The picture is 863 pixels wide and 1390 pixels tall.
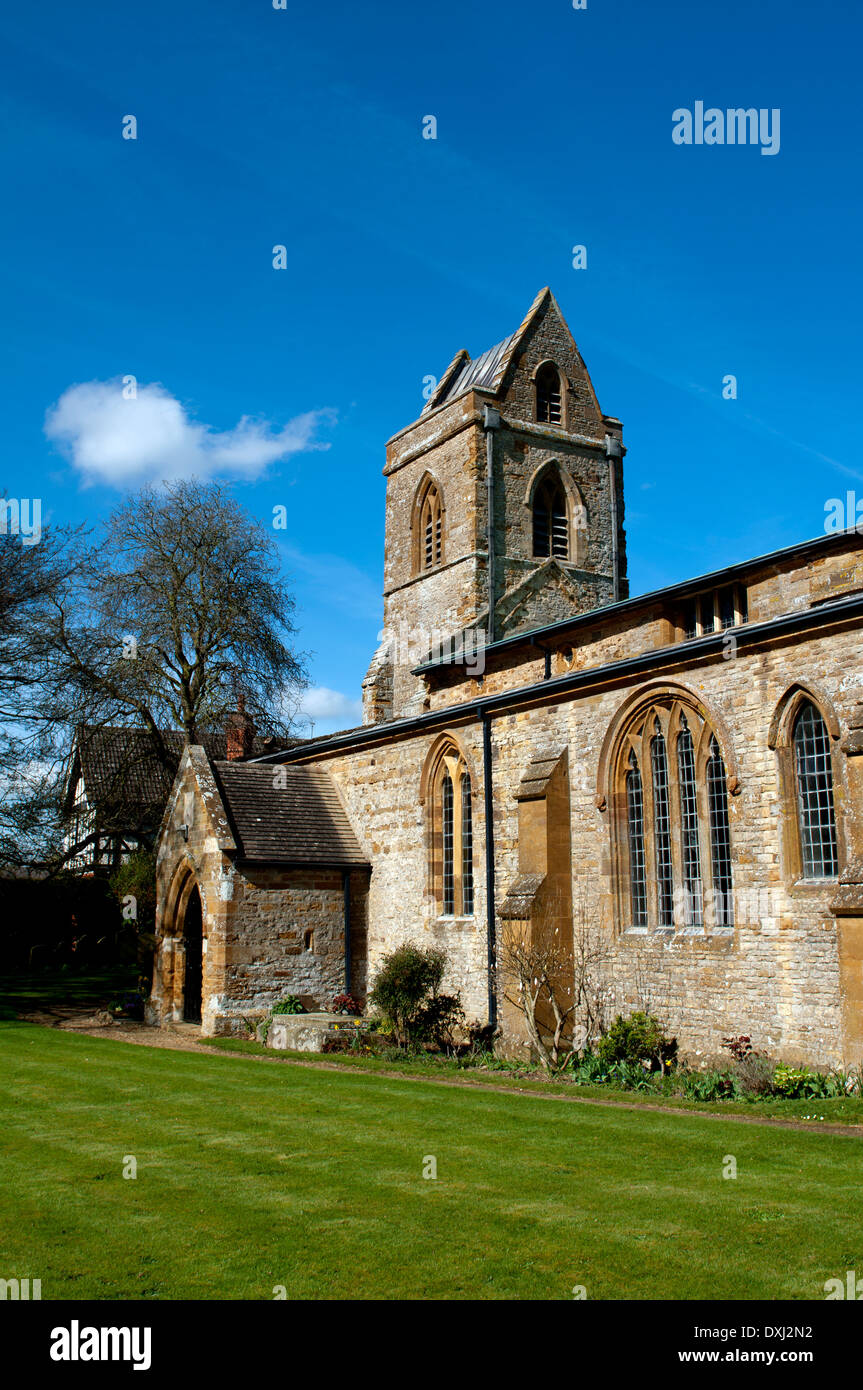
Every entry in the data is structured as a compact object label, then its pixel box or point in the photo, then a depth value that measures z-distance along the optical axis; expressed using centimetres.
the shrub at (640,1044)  1448
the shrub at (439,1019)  1820
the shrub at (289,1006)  1952
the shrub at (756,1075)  1230
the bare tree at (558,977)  1580
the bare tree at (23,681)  2341
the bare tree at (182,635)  2736
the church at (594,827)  1307
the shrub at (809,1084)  1194
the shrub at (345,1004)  2016
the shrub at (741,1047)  1324
